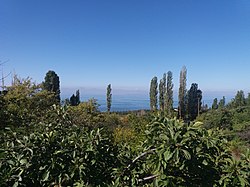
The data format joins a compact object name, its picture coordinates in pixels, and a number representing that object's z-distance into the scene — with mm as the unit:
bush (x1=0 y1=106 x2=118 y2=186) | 1201
